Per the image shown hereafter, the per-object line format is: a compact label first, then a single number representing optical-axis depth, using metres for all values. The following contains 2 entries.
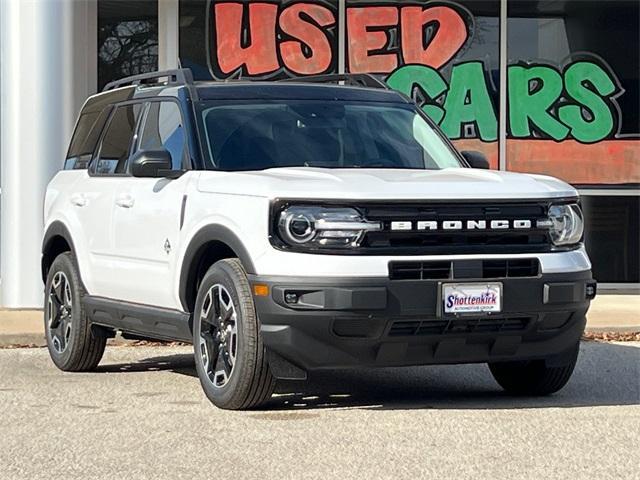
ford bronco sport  6.91
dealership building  15.48
